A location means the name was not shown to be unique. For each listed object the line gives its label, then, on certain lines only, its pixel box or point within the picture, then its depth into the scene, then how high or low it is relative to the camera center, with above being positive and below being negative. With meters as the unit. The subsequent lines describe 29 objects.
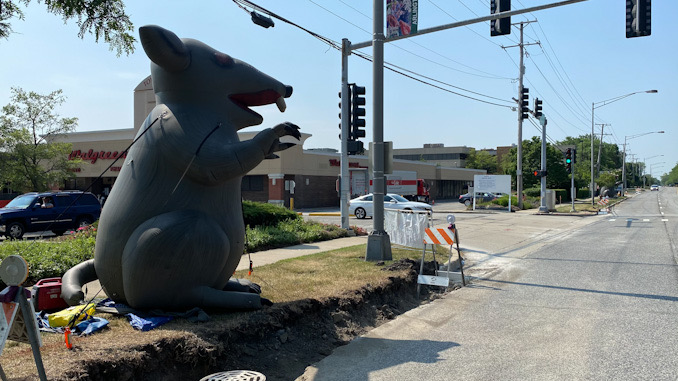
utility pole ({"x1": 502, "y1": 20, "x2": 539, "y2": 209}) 32.91 +5.04
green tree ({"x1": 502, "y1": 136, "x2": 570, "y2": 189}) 58.84 +2.75
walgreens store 36.22 +1.31
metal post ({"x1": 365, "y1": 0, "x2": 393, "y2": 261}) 10.65 +1.29
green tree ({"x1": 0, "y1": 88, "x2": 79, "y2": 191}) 24.64 +2.11
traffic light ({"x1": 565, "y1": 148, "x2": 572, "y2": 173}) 35.31 +2.15
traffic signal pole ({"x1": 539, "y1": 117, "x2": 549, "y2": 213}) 33.81 +0.51
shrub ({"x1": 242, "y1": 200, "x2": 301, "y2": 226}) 15.05 -0.81
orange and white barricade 8.70 -0.94
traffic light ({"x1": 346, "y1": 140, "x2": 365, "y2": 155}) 13.16 +1.10
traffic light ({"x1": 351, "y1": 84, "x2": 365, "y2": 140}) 13.12 +2.00
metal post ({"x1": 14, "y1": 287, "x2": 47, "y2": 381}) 3.33 -0.90
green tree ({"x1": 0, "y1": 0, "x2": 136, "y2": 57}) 6.05 +2.21
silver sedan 26.23 -0.88
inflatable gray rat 4.93 -0.03
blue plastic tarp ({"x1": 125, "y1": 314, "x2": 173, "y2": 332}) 4.95 -1.33
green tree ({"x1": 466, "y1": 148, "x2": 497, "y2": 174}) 99.62 +5.12
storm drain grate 4.02 -1.54
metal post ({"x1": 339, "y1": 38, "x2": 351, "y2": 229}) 15.19 +2.14
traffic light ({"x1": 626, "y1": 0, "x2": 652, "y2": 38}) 11.12 +3.77
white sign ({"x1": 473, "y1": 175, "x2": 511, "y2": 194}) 36.94 +0.29
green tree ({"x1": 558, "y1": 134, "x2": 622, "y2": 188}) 119.07 +9.01
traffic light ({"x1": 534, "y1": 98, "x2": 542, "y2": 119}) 31.59 +5.02
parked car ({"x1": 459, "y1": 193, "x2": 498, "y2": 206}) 43.58 -0.84
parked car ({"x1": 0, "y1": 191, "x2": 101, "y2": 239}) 16.94 -0.84
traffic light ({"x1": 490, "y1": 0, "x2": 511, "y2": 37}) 11.64 +4.02
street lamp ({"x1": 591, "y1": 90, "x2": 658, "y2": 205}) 37.03 +5.82
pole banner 11.30 +3.83
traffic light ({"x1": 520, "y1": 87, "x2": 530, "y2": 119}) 32.03 +5.53
